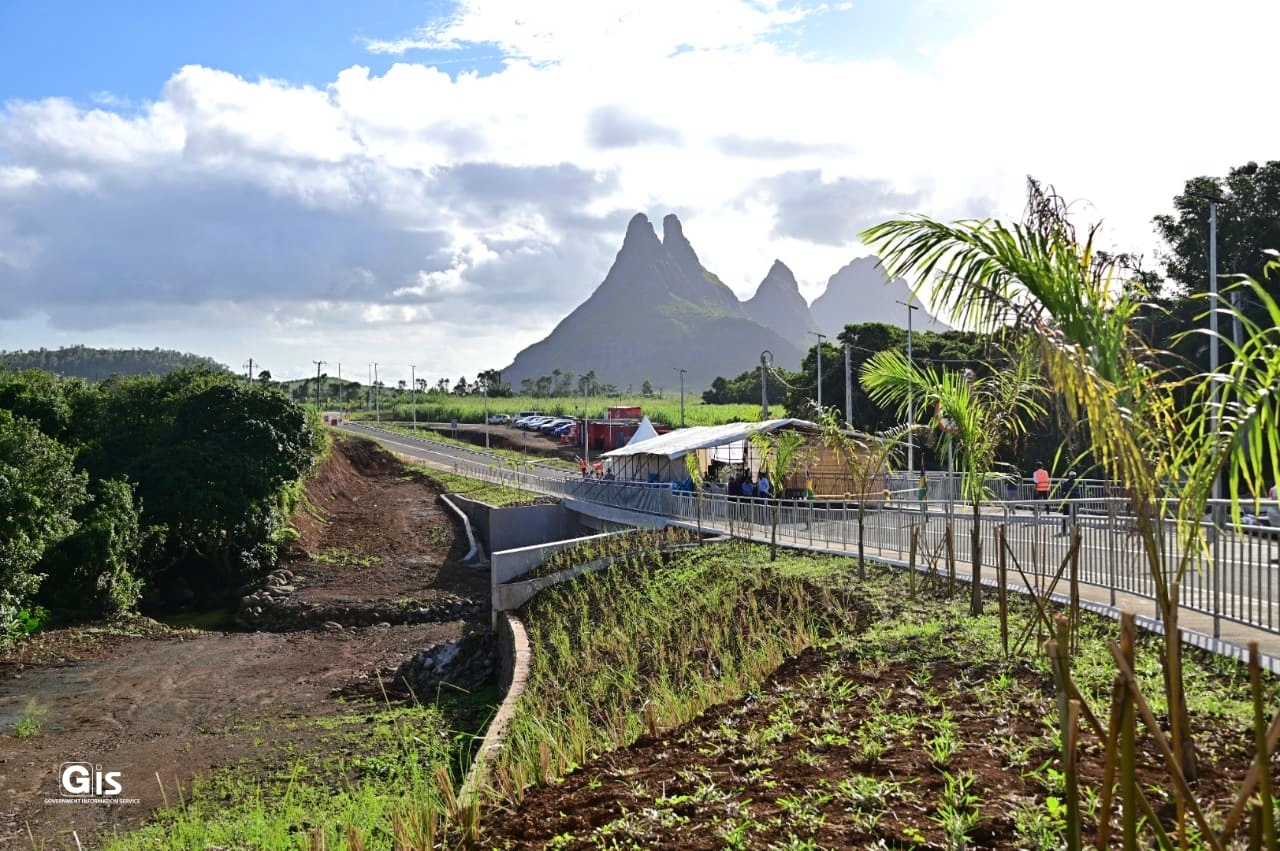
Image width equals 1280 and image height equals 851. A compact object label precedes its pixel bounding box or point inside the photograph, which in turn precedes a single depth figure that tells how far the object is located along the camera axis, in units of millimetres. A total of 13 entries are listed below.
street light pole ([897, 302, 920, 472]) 12881
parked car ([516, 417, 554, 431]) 89275
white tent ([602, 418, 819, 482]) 33812
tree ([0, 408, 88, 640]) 20344
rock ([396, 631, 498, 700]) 18750
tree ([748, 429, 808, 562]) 19547
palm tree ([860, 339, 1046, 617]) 9570
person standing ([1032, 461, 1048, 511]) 25312
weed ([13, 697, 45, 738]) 15695
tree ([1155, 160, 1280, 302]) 33469
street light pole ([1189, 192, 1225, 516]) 21652
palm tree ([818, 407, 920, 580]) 15570
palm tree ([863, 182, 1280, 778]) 4781
